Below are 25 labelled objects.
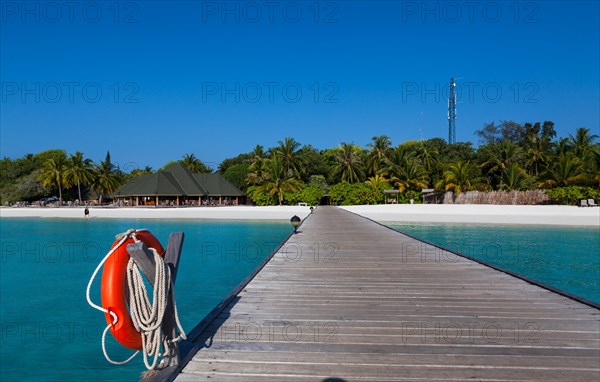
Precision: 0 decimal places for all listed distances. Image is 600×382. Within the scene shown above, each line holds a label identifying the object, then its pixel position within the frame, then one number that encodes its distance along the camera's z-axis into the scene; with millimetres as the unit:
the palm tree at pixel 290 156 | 49188
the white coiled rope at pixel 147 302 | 2471
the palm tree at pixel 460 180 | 41375
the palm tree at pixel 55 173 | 53562
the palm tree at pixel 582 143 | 42188
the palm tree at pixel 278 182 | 45219
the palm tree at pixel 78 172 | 54188
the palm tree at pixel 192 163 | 61375
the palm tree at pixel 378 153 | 49469
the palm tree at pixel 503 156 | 43531
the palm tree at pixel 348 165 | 49744
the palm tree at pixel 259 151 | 54594
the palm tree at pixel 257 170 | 48072
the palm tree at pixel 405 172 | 45219
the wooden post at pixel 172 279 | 2512
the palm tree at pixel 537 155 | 45469
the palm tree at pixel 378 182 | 45169
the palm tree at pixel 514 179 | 41000
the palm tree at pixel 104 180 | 57406
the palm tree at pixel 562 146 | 45141
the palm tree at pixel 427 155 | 49188
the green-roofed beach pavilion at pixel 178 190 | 47656
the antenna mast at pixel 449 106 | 66762
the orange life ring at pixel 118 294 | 2379
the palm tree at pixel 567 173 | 36688
